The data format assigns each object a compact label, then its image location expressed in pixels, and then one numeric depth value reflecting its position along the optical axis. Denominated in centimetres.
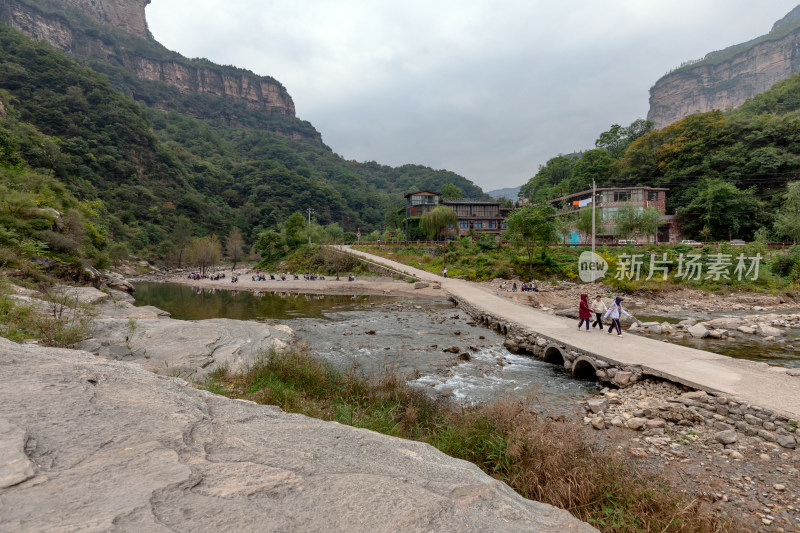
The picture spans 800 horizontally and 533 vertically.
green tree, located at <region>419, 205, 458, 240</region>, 5538
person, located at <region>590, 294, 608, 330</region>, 1204
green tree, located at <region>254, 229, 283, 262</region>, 5600
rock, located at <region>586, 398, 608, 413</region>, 732
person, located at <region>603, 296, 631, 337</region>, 1116
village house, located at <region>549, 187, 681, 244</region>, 4706
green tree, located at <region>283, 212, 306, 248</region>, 5469
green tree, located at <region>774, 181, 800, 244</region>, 3225
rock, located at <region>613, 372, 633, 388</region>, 838
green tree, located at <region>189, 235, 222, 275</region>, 5550
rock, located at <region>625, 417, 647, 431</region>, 651
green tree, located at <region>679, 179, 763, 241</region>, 4084
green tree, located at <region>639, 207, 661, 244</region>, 4091
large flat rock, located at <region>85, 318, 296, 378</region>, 834
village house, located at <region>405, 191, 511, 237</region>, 6397
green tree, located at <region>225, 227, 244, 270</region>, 6475
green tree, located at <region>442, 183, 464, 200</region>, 7906
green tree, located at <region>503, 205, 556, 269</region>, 3071
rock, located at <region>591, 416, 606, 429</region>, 661
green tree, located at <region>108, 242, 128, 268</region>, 4611
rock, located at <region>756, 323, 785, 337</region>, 1390
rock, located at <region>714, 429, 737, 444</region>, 570
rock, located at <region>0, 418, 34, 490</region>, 185
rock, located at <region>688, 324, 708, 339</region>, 1373
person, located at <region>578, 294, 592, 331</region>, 1217
